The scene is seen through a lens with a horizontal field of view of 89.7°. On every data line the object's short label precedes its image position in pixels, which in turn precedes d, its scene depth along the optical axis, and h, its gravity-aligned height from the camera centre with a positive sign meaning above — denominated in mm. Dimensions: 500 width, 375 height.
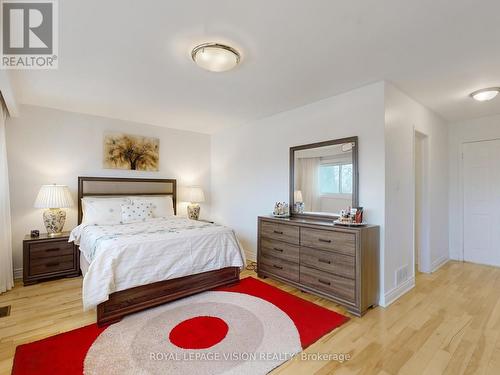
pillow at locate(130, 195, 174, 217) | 4152 -283
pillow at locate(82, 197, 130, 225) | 3627 -325
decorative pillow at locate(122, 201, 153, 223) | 3816 -367
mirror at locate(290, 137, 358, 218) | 3010 +116
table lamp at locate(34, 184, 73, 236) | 3344 -198
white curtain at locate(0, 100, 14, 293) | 3035 -400
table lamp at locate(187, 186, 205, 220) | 4766 -237
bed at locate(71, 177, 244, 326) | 2305 -781
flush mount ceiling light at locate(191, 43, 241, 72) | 2082 +1128
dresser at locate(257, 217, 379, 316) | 2506 -818
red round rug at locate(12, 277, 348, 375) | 1761 -1245
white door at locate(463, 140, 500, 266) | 3963 -271
